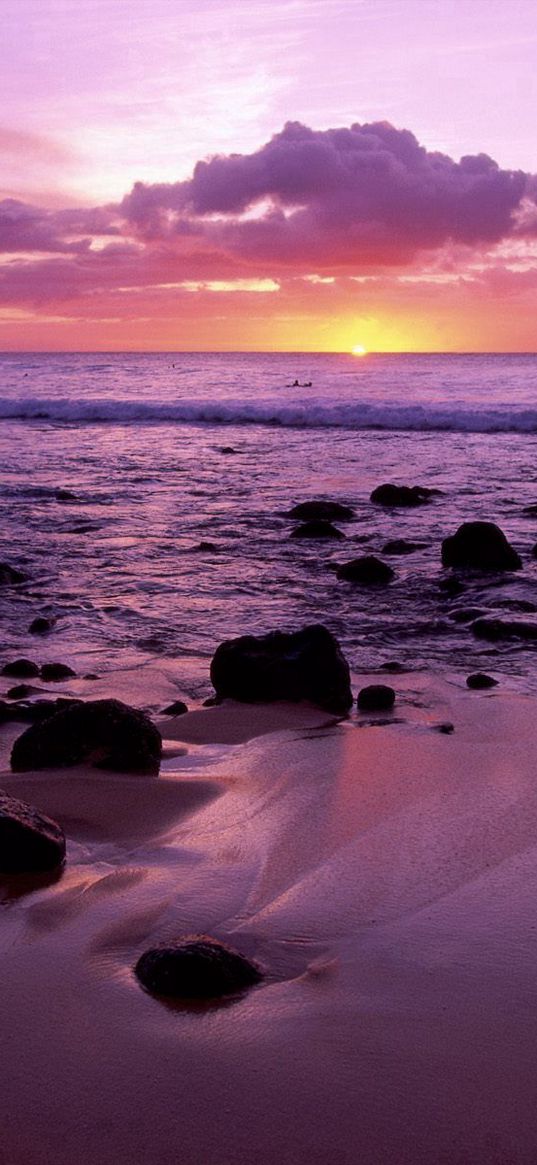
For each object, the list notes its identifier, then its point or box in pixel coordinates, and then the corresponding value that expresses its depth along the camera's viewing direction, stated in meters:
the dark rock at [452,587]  10.09
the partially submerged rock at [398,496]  16.27
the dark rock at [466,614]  8.96
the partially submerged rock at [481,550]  11.13
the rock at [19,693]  6.44
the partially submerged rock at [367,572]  10.52
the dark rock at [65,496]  16.38
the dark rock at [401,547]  12.37
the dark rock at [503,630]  8.23
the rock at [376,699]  6.28
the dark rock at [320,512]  14.81
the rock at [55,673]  6.93
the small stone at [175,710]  6.15
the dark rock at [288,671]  6.34
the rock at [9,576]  10.39
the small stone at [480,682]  6.75
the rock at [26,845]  3.96
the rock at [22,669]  7.00
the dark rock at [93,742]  5.14
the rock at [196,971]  3.14
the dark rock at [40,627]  8.41
